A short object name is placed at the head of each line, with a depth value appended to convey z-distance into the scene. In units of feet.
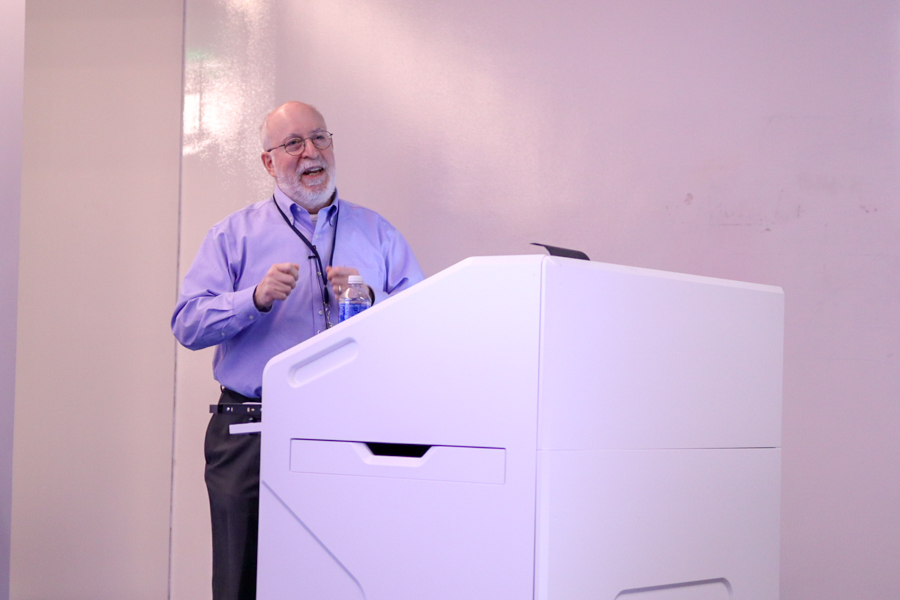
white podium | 17.86
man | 19.77
